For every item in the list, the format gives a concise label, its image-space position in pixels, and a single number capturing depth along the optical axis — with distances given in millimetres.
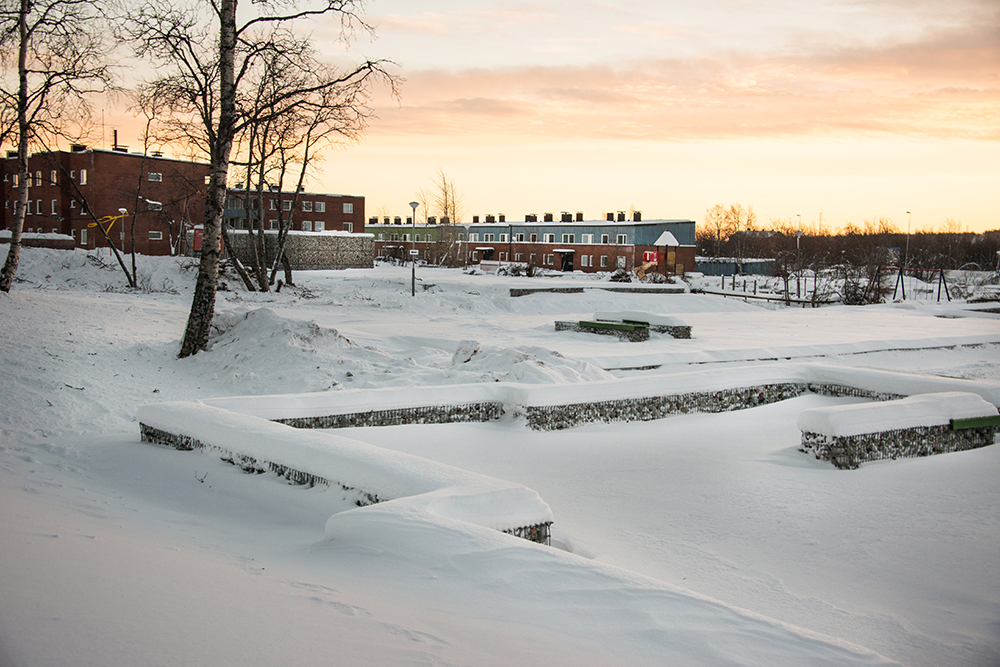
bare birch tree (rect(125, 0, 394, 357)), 10914
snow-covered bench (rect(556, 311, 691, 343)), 17422
